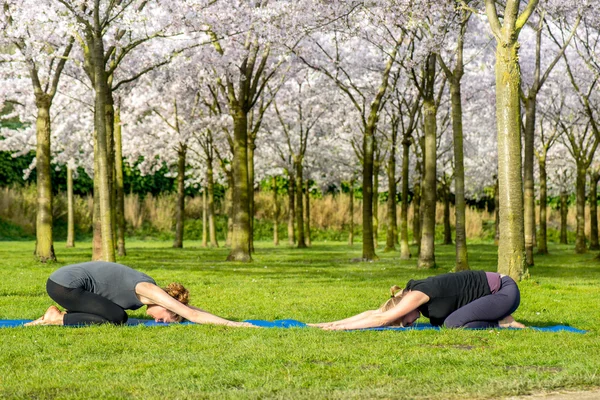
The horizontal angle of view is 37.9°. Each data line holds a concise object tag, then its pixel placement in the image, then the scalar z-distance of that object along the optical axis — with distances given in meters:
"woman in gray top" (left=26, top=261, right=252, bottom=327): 10.43
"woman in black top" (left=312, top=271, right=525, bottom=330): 10.24
